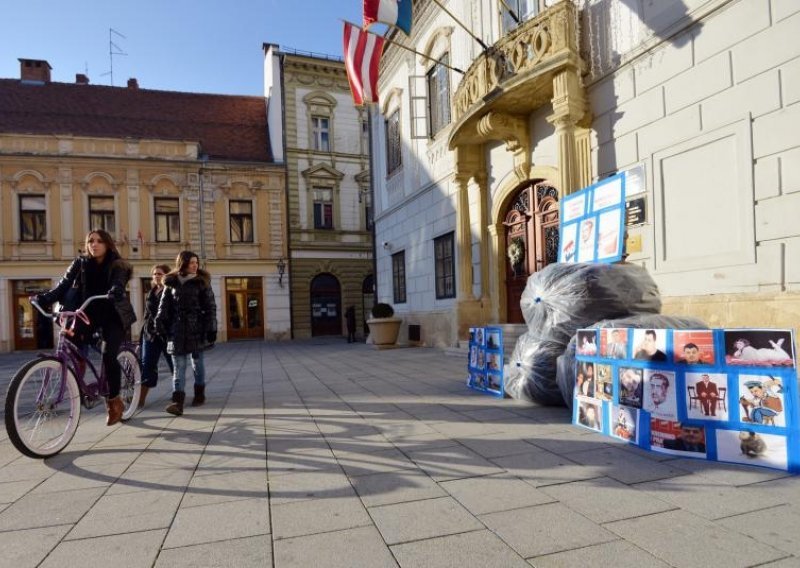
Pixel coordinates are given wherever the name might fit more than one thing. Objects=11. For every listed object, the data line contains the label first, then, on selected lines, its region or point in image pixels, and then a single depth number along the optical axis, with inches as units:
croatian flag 378.3
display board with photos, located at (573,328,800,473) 114.9
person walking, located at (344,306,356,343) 764.0
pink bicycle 139.0
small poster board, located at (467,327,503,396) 222.5
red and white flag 451.8
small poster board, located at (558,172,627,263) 255.4
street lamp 933.2
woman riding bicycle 170.2
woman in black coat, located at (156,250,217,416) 209.2
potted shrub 564.4
